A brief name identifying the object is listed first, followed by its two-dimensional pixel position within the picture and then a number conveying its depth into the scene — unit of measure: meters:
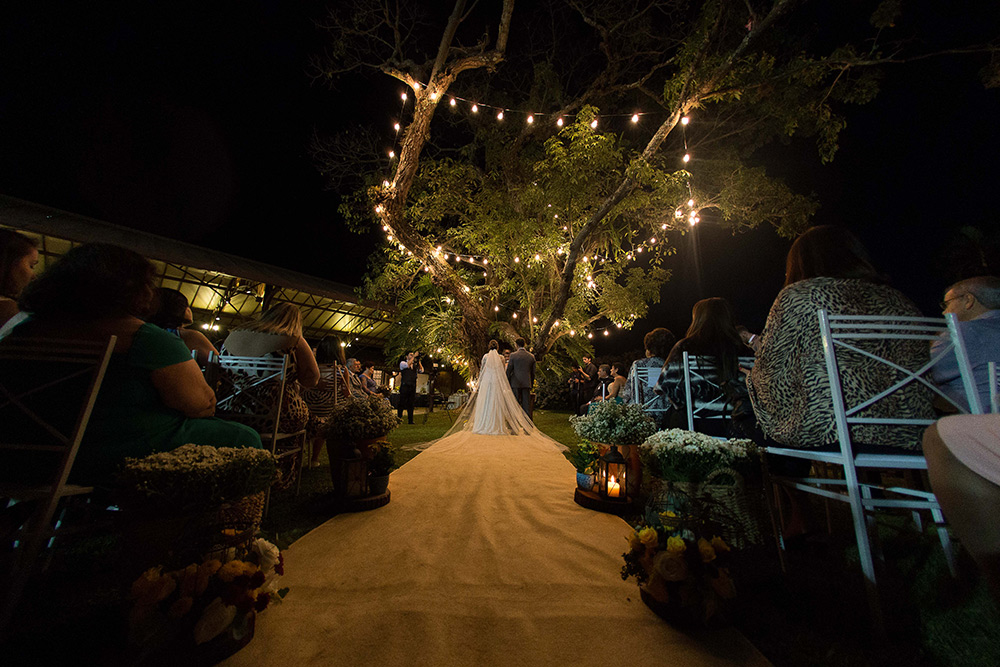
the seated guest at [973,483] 0.63
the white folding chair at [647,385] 3.55
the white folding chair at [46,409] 1.23
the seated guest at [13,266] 1.96
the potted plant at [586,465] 2.73
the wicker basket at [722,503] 1.44
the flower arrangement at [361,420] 2.51
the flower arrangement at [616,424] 2.65
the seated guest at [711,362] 2.65
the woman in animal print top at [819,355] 1.52
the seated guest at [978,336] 1.79
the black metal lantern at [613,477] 2.54
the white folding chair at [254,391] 2.50
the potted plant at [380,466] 2.61
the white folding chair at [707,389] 2.70
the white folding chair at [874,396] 1.37
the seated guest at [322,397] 3.55
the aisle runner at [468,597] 1.17
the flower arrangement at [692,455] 1.53
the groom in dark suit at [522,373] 7.06
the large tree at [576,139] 5.61
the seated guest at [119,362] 1.39
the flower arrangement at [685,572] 1.25
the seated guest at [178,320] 2.60
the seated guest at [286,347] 2.63
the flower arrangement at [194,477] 1.10
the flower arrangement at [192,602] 1.00
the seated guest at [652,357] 4.03
